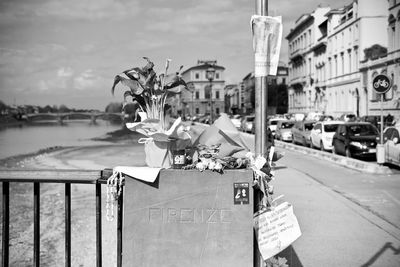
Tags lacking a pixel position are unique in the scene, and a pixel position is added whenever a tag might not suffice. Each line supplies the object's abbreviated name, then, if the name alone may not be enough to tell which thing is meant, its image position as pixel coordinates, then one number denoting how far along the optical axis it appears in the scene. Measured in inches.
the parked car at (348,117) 1780.3
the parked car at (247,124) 1775.1
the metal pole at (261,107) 159.2
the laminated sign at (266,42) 155.8
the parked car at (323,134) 922.1
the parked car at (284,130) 1302.9
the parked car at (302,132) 1076.9
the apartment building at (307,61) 3088.1
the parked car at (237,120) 2138.3
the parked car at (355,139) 743.7
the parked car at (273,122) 1562.5
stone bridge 4832.7
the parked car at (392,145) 609.8
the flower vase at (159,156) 147.0
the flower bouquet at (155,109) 147.3
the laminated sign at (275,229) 146.4
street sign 596.7
